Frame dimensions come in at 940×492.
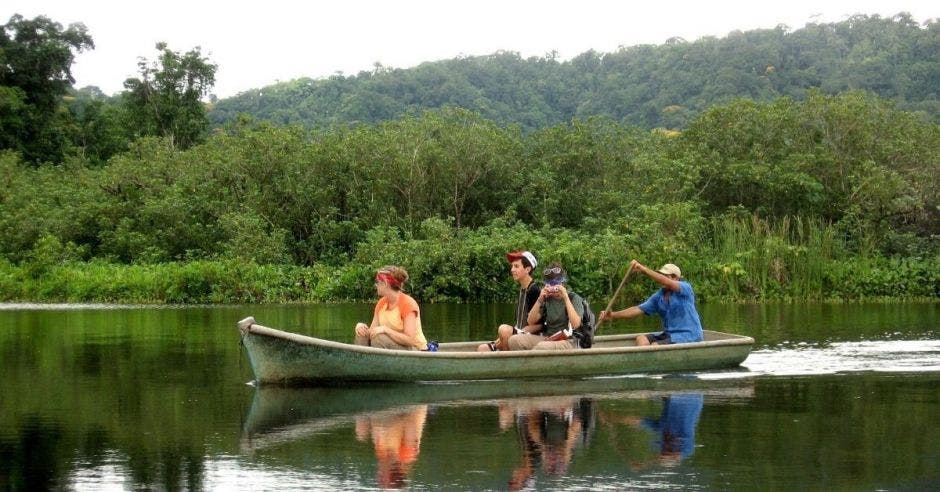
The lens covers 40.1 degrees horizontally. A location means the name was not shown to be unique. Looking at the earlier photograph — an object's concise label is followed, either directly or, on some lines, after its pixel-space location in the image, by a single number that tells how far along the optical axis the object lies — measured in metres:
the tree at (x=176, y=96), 48.03
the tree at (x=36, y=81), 49.56
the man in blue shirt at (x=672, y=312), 14.48
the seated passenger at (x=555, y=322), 13.30
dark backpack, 13.62
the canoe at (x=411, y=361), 12.49
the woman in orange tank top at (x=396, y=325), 13.02
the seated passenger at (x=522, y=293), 13.13
